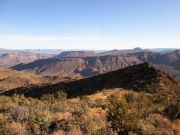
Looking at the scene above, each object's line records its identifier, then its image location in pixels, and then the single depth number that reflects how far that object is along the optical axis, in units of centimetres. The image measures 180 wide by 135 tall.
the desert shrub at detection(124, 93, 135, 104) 1255
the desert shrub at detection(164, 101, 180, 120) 747
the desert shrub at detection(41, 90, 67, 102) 1620
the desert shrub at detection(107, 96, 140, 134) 552
